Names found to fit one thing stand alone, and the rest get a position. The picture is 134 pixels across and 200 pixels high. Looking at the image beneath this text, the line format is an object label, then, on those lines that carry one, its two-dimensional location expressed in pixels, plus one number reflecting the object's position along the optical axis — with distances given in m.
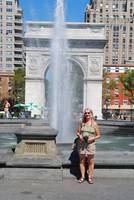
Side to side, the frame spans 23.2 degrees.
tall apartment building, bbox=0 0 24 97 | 77.68
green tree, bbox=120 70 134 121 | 49.99
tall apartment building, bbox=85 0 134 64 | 96.76
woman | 5.37
